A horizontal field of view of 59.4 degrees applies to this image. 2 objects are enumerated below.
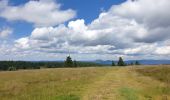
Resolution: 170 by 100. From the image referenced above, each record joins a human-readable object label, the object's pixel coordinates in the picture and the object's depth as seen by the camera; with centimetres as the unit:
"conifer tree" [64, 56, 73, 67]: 5299
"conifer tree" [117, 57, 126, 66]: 6084
